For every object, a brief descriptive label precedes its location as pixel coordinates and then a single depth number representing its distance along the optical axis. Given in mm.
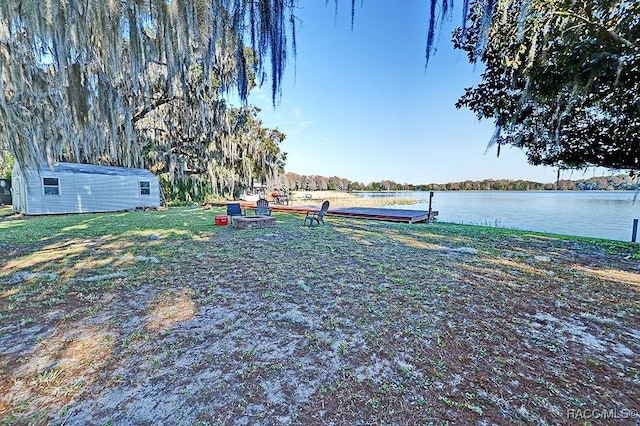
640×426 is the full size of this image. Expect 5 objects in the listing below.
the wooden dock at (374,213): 10180
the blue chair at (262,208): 9109
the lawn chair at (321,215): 8466
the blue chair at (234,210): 8234
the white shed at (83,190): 10703
